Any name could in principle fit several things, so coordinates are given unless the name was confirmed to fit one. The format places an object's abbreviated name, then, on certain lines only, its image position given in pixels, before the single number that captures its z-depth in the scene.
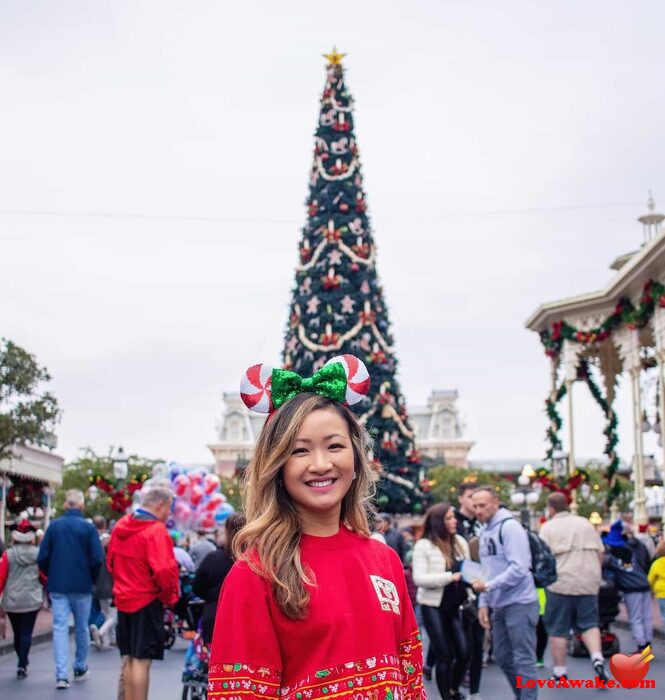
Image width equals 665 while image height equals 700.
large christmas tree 29.25
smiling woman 3.02
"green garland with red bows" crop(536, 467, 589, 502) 20.48
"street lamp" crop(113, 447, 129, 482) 21.98
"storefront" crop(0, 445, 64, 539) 30.05
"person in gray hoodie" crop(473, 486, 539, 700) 8.24
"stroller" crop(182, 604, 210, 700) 8.49
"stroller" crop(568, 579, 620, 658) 12.74
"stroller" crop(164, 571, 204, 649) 9.07
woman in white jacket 9.10
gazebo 19.91
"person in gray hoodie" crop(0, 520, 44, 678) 11.85
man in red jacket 8.01
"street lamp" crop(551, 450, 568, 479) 23.67
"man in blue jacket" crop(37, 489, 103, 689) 11.23
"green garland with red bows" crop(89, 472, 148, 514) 18.58
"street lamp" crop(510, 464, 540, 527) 17.81
